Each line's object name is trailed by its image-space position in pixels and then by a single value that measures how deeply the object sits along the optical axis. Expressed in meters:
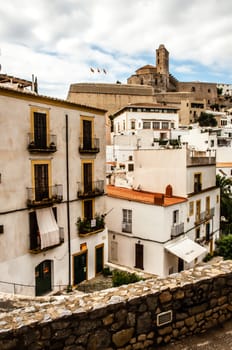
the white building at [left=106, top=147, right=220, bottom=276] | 17.33
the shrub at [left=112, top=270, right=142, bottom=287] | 13.17
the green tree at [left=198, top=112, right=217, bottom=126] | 67.81
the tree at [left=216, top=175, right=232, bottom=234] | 27.42
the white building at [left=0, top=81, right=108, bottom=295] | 12.20
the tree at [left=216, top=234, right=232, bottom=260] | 21.95
